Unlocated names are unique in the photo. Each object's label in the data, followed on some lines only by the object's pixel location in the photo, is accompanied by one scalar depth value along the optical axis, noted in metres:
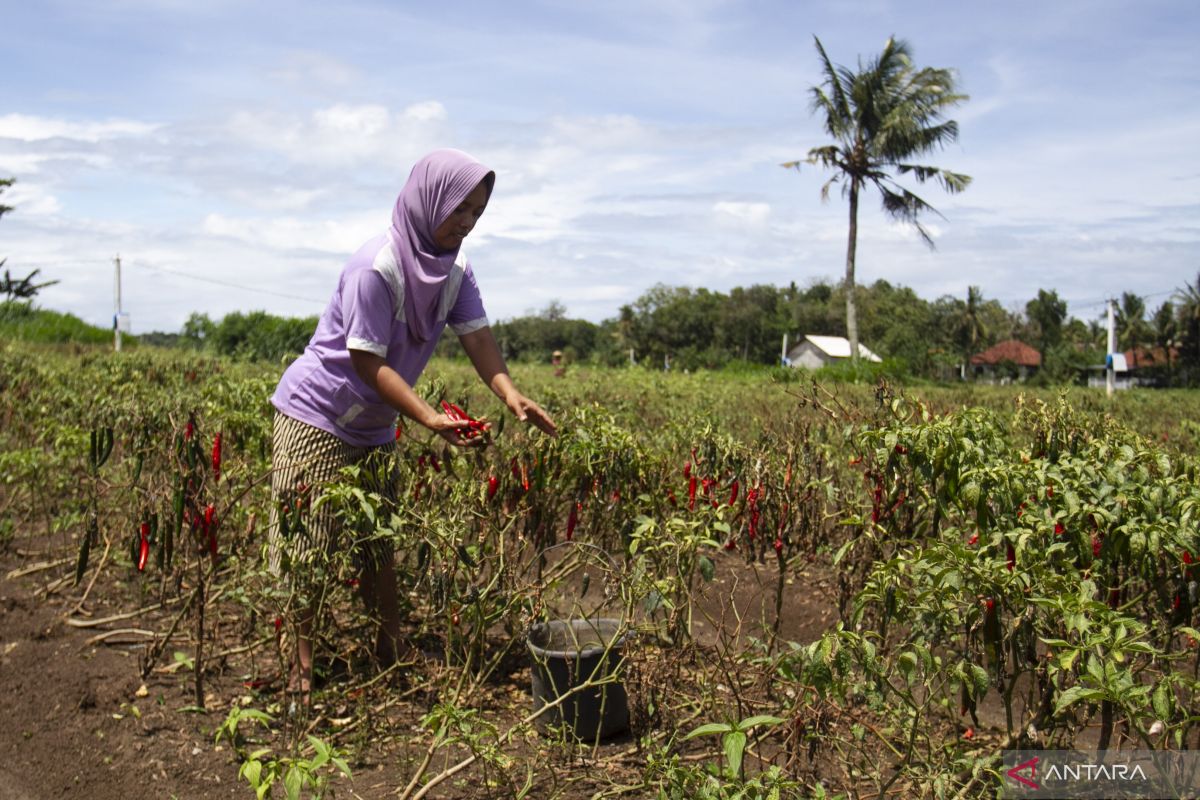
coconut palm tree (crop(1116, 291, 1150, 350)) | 58.81
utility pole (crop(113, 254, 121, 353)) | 29.75
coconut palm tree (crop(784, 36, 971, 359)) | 25.91
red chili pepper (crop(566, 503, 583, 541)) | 3.43
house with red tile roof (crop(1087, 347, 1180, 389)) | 54.81
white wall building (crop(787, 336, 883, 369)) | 57.82
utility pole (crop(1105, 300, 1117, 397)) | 24.33
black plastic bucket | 2.87
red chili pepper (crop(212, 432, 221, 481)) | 3.32
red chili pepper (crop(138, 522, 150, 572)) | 3.25
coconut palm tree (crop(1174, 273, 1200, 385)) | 51.44
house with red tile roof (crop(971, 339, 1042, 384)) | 62.56
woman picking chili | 2.84
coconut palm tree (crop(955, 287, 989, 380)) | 60.16
